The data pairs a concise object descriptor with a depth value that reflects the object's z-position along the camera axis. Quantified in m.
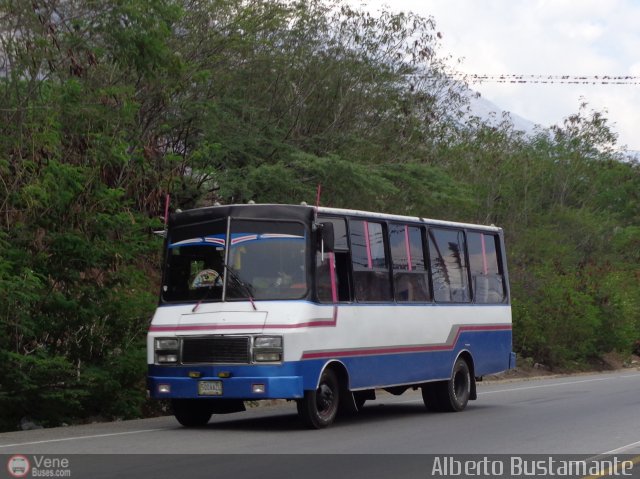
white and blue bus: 14.79
